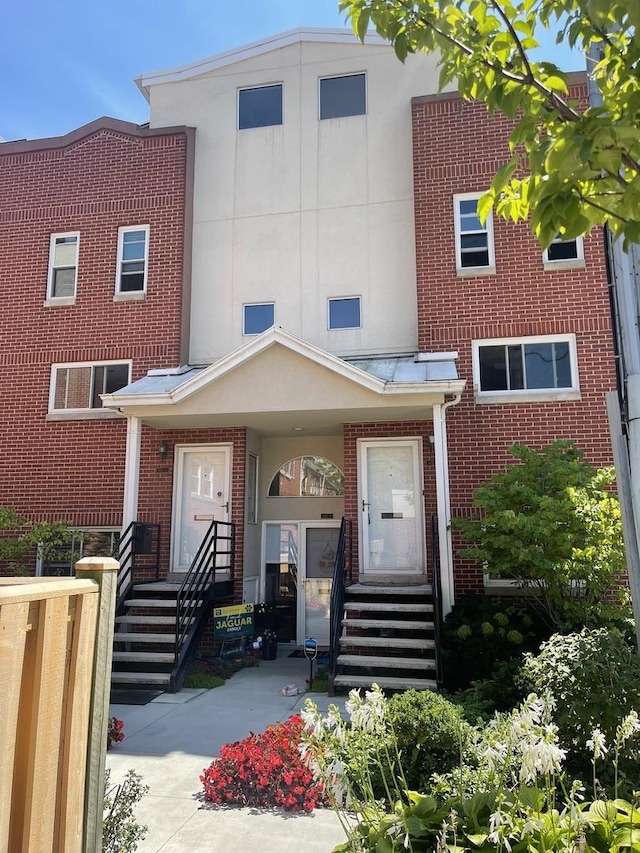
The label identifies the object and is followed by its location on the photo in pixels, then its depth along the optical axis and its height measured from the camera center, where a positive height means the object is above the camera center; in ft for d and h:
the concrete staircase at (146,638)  26.86 -4.20
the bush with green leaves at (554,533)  23.91 +0.44
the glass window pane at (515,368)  33.12 +9.07
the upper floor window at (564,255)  33.40 +15.12
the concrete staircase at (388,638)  25.35 -4.01
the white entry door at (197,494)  34.96 +2.80
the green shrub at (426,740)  14.66 -4.48
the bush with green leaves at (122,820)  11.06 -4.84
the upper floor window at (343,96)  38.32 +26.78
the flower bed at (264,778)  15.28 -5.66
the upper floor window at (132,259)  38.63 +17.24
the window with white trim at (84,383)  37.55 +9.51
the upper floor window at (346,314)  36.37 +13.03
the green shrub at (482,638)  24.36 -3.65
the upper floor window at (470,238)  34.73 +16.57
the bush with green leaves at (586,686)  13.97 -3.16
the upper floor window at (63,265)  39.47 +17.18
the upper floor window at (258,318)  37.32 +13.17
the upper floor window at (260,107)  39.45 +26.94
